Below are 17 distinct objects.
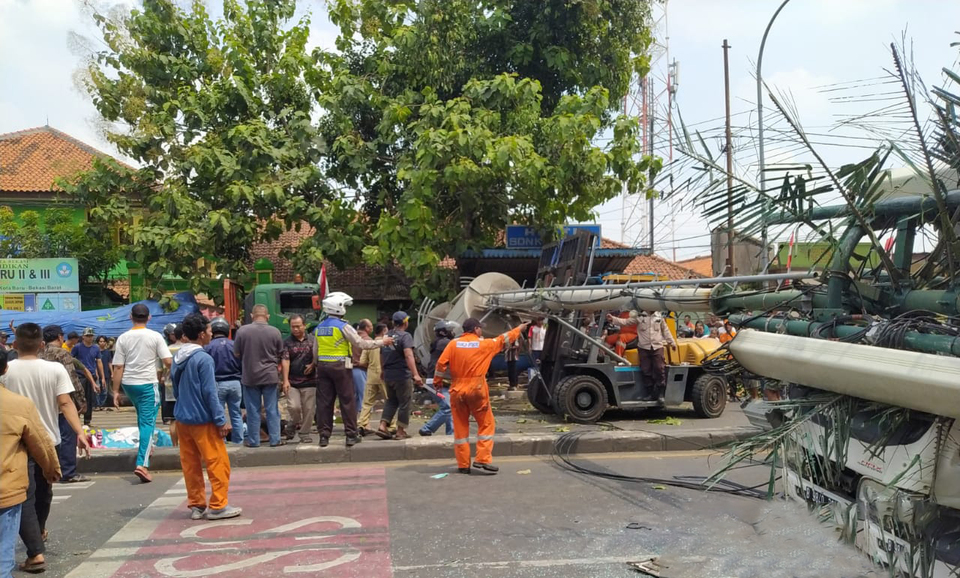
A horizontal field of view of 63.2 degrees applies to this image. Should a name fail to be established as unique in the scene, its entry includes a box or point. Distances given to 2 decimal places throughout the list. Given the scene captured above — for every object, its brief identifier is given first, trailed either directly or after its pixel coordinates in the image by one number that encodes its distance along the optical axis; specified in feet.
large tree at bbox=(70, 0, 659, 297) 52.13
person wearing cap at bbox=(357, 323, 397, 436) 34.09
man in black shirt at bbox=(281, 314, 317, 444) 30.50
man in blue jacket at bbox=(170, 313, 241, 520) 20.59
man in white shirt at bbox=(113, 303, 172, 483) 25.35
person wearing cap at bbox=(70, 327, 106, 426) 44.78
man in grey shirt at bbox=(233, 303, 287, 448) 28.63
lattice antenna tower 60.95
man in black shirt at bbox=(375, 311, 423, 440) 30.48
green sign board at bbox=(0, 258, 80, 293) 61.67
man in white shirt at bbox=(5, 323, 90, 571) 18.13
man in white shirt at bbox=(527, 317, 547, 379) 47.16
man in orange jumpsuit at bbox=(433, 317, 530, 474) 25.91
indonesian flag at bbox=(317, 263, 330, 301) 38.93
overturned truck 11.19
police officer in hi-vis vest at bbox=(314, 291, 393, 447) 28.30
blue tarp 52.11
